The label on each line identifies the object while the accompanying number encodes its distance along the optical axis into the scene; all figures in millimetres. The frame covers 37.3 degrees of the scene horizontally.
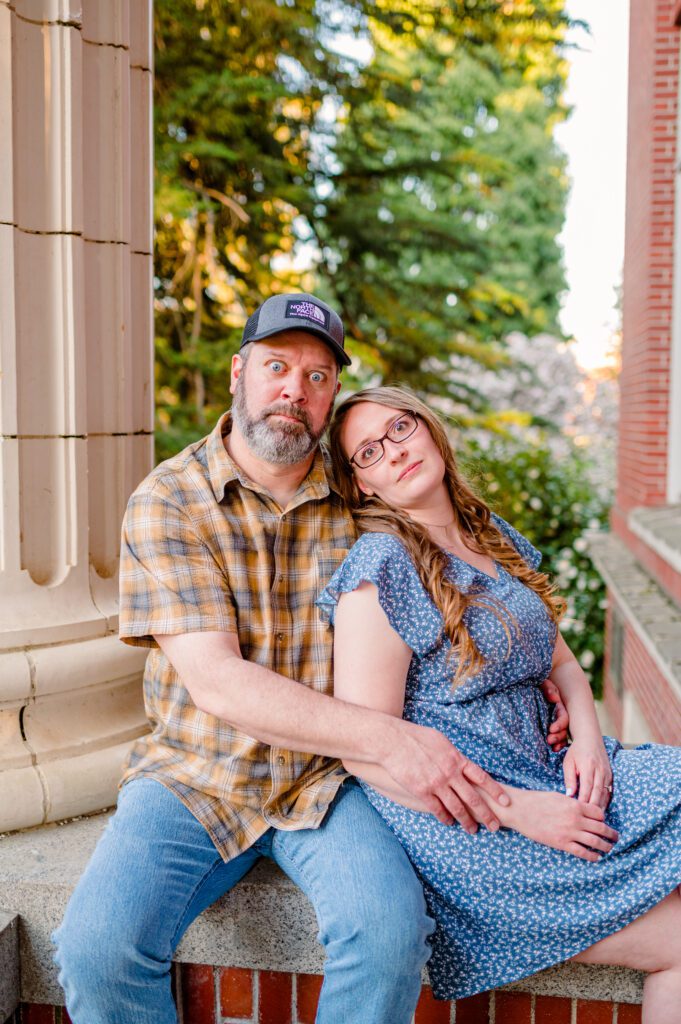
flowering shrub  10633
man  1951
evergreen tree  9086
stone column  2580
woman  2084
